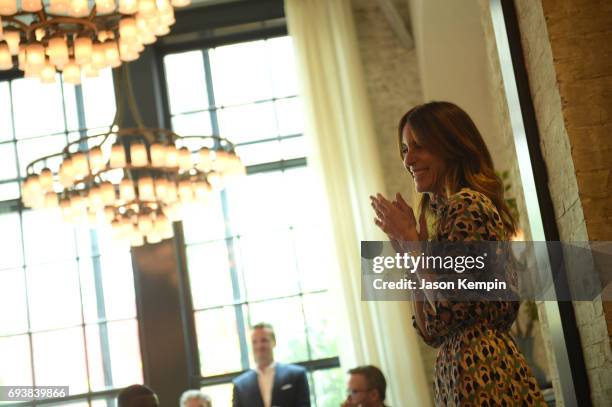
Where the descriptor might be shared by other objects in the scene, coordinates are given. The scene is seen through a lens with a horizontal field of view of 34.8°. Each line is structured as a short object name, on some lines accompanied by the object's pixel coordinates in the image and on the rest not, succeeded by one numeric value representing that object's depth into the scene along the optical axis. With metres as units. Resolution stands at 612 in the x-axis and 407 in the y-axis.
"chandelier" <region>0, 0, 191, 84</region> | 5.70
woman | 2.35
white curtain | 8.29
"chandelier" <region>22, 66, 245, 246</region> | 6.50
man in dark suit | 7.53
